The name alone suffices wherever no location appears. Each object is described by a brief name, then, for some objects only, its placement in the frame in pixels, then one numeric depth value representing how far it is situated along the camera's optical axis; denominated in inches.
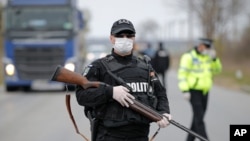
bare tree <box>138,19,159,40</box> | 5917.8
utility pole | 2330.1
